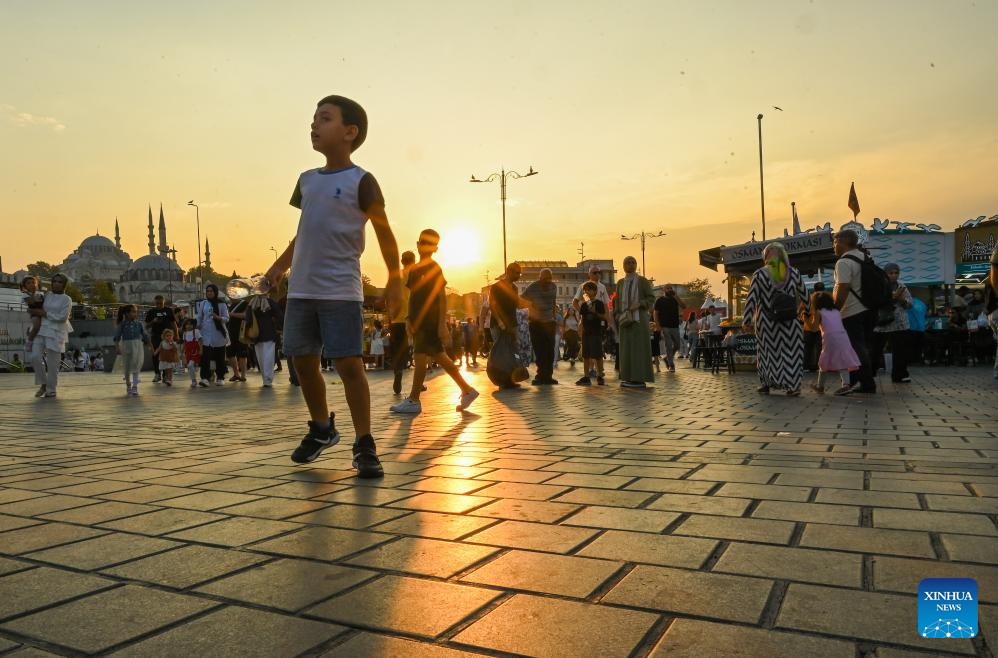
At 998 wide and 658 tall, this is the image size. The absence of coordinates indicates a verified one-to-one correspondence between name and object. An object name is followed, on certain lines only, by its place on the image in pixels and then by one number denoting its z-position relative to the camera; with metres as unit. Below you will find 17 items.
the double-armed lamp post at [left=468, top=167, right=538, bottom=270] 37.15
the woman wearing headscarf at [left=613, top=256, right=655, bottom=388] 10.85
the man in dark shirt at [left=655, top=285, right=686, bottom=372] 16.28
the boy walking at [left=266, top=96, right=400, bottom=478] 3.98
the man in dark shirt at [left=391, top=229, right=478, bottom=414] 7.73
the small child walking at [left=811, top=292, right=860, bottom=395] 9.18
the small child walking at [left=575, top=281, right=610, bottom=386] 11.77
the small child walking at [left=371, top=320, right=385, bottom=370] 20.44
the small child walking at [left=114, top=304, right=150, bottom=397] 11.59
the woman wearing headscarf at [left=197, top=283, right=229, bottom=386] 14.16
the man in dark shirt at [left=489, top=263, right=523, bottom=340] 10.90
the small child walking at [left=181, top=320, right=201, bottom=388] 13.95
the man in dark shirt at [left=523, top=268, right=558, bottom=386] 11.73
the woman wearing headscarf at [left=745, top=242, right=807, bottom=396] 9.07
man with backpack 9.16
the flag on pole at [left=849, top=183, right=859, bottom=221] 34.47
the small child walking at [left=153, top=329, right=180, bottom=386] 14.51
